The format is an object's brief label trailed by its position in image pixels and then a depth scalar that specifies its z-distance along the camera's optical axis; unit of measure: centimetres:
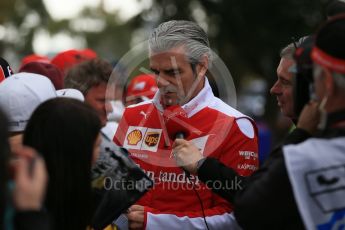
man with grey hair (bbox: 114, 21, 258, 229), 641
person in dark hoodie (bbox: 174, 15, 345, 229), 484
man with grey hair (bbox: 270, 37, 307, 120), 637
